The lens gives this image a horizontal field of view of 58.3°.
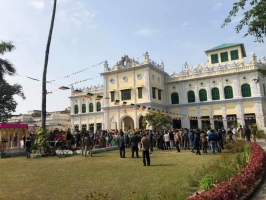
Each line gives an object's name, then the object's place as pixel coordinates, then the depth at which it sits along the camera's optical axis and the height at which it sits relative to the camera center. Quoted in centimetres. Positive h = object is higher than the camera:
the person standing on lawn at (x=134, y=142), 1287 -68
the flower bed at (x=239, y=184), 459 -129
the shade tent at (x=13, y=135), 1861 -11
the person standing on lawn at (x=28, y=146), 1553 -84
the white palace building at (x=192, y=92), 3019 +487
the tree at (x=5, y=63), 1969 +586
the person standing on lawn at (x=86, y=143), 1438 -71
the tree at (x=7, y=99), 3666 +546
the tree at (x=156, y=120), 2592 +91
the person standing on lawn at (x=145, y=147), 1033 -78
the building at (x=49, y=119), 4316 +260
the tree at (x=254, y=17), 785 +370
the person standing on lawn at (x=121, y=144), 1334 -78
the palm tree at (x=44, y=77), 1702 +404
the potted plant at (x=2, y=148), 1742 -100
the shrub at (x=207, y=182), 576 -135
